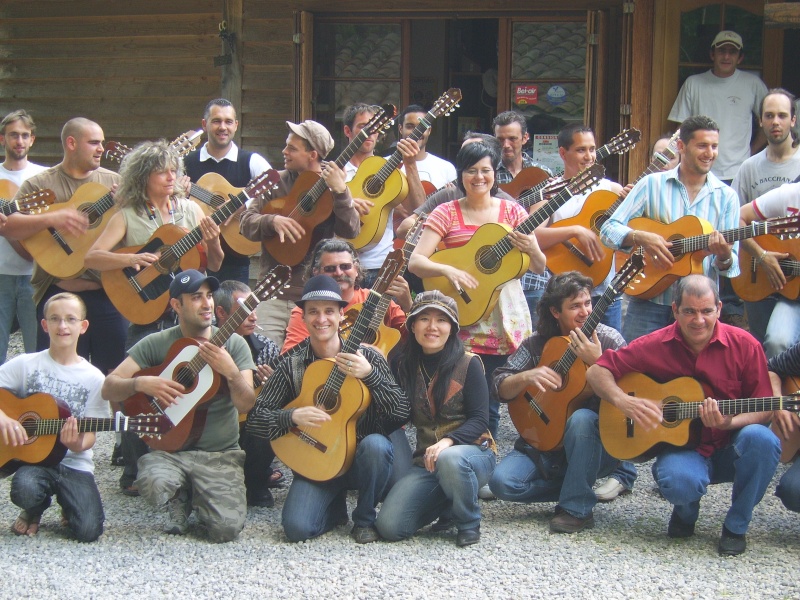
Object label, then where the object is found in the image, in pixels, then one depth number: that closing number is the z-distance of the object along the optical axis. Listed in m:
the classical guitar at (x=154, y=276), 5.92
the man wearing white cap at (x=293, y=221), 6.01
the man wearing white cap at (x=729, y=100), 7.83
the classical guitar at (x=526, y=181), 6.62
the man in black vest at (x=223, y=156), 6.96
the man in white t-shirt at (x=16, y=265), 6.64
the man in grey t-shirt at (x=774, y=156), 6.27
